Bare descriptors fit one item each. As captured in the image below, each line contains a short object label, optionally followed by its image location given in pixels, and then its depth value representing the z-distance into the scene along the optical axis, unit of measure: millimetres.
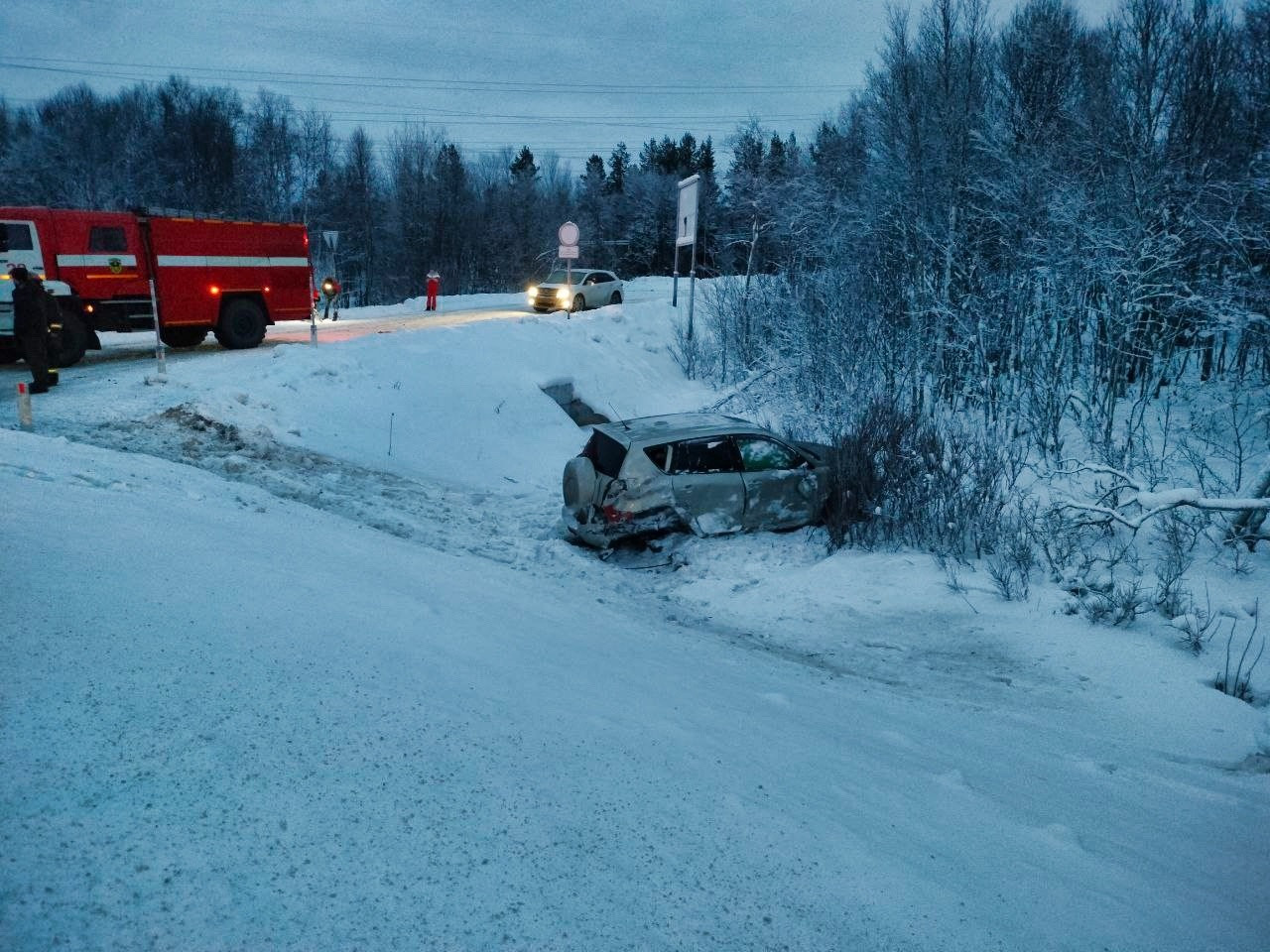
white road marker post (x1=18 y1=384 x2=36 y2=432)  9648
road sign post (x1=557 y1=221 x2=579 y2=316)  20656
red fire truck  14359
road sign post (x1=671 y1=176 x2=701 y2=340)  19906
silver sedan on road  30250
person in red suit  30322
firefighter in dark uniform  11797
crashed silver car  8836
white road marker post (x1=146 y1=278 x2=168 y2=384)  12773
